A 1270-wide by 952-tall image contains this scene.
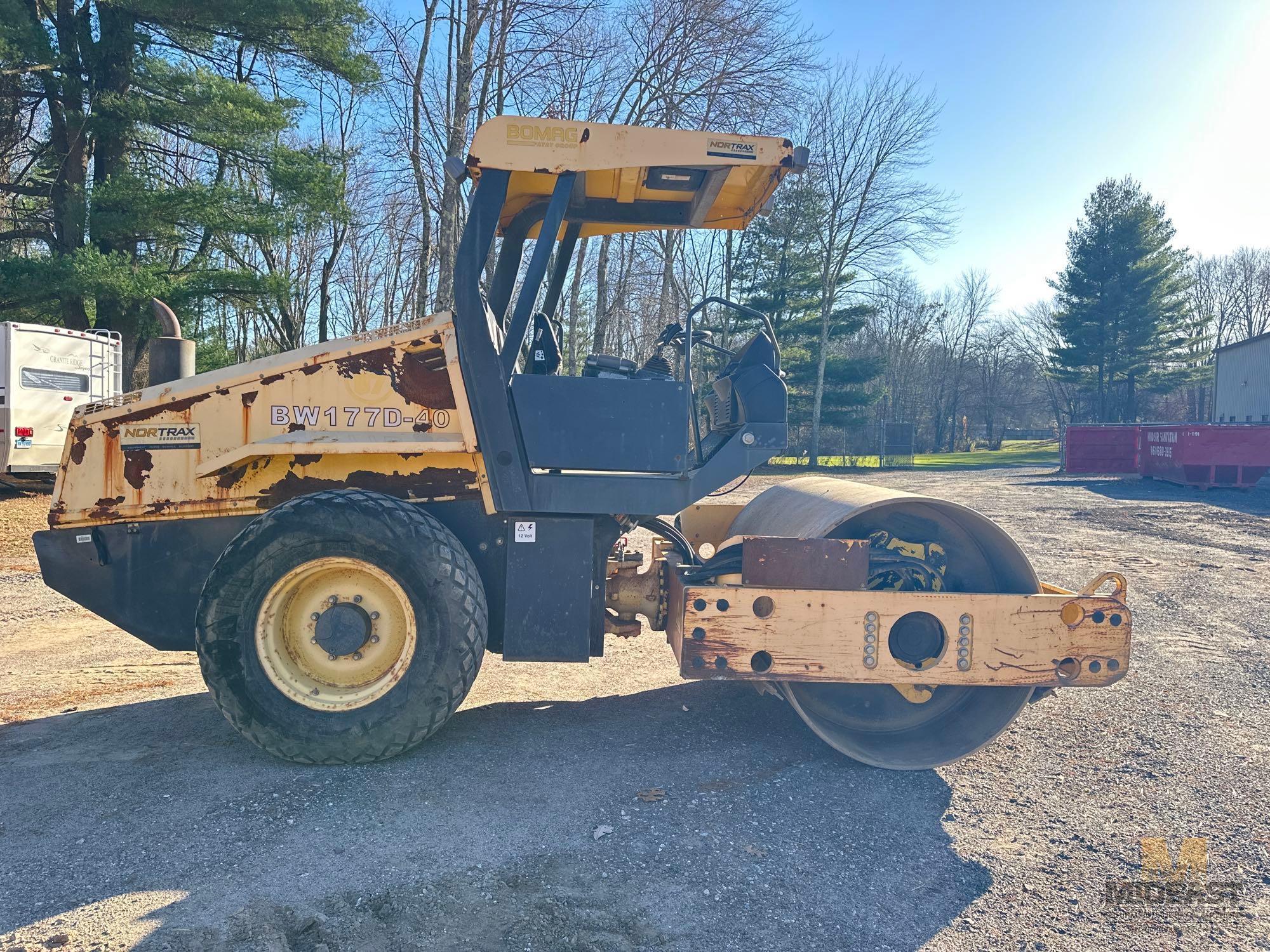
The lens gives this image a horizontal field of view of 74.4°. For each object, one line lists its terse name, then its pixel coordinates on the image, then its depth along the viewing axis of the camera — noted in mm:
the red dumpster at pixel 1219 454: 19625
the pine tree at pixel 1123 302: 39625
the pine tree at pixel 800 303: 31234
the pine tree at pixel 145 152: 13914
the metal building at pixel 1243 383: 31500
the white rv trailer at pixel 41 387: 12977
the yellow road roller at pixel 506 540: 3750
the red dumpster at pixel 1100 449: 25266
